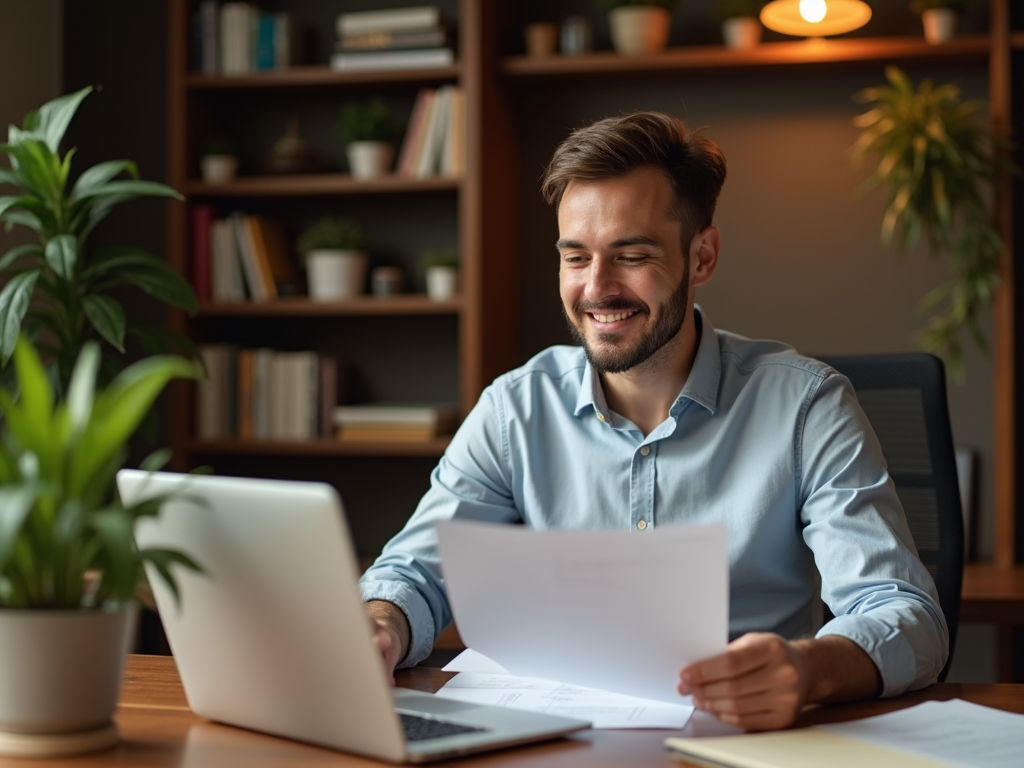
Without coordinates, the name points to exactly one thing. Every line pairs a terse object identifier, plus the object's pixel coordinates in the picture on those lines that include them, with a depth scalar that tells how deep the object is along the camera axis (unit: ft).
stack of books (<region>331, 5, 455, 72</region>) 10.69
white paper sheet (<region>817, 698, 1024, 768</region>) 3.37
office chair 6.20
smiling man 5.02
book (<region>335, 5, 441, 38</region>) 10.66
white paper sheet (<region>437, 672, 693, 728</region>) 3.76
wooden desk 3.35
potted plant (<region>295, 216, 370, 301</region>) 11.03
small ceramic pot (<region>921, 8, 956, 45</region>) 10.09
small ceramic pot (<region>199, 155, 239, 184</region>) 11.27
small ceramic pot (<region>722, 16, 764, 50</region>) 10.41
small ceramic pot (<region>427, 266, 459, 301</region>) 10.82
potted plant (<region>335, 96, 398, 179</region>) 10.94
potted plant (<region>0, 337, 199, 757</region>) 3.09
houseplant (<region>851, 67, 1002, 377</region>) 10.00
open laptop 3.16
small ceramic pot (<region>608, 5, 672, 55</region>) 10.51
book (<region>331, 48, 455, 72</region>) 10.69
